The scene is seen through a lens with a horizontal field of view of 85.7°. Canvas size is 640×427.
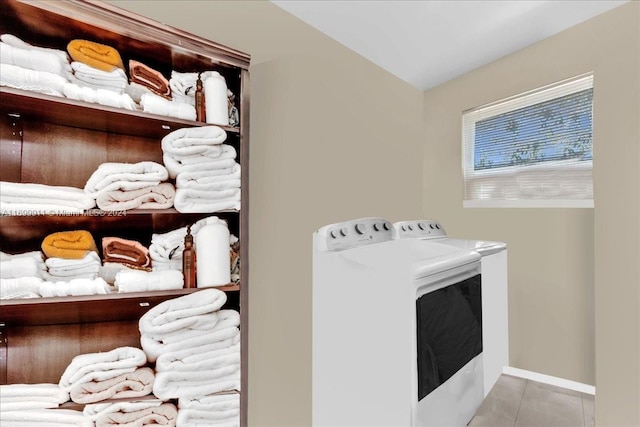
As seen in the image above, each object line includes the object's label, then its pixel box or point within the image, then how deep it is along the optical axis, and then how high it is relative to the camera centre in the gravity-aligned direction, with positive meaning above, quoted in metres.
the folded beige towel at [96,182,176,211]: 1.20 +0.06
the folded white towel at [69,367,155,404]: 1.16 -0.60
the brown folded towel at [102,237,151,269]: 1.26 -0.14
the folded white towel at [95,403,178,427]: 1.19 -0.72
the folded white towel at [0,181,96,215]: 1.06 +0.06
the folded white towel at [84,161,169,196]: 1.19 +0.14
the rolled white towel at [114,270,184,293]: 1.19 -0.23
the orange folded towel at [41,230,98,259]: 1.14 -0.10
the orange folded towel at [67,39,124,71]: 1.19 +0.57
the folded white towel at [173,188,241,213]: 1.31 +0.06
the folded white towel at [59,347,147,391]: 1.15 -0.52
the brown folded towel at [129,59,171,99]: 1.32 +0.54
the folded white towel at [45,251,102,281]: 1.13 -0.17
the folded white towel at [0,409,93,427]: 1.08 -0.65
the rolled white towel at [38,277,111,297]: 1.08 -0.23
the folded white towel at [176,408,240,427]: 1.29 -0.79
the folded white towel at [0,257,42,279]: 1.05 -0.16
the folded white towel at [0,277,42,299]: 1.04 -0.22
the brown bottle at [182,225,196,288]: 1.33 -0.19
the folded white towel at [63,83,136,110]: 1.13 +0.40
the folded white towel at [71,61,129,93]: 1.19 +0.49
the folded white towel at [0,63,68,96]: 1.03 +0.42
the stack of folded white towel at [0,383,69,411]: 1.09 -0.59
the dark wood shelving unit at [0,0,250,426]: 1.13 +0.22
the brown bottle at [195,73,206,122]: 1.41 +0.46
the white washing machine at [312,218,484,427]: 1.18 -0.45
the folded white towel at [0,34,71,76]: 1.07 +0.54
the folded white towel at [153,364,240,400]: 1.26 -0.64
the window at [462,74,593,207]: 1.63 +0.35
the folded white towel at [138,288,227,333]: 1.26 -0.35
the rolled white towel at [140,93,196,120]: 1.27 +0.41
